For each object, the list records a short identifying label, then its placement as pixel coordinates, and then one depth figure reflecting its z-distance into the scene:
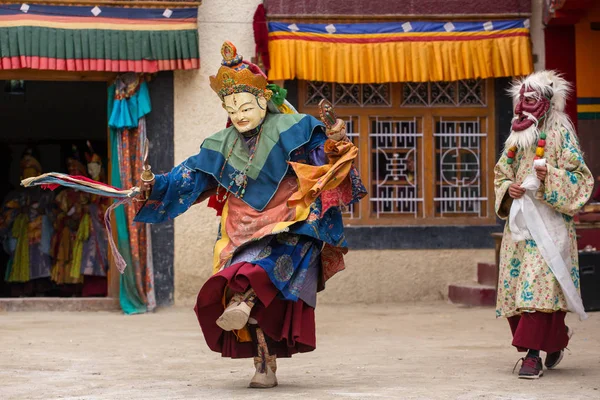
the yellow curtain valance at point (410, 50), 11.52
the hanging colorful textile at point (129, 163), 11.36
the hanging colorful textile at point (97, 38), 10.90
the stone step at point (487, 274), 11.62
